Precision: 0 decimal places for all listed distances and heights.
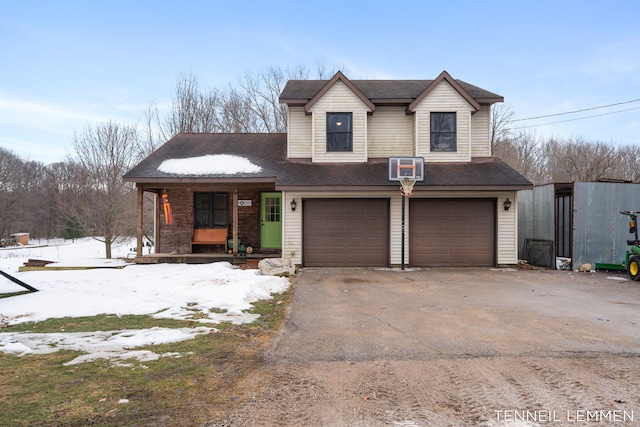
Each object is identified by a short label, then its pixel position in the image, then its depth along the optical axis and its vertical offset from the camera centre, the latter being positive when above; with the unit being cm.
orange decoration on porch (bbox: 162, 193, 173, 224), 1318 +34
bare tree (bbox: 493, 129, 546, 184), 3144 +561
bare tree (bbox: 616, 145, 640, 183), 3045 +450
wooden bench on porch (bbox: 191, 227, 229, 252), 1395 -65
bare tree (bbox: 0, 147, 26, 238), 3991 +318
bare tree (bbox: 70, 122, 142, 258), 1889 +247
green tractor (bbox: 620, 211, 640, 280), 985 -111
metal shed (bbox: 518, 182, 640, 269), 1178 -8
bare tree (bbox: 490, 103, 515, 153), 2770 +727
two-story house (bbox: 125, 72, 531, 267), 1214 +105
